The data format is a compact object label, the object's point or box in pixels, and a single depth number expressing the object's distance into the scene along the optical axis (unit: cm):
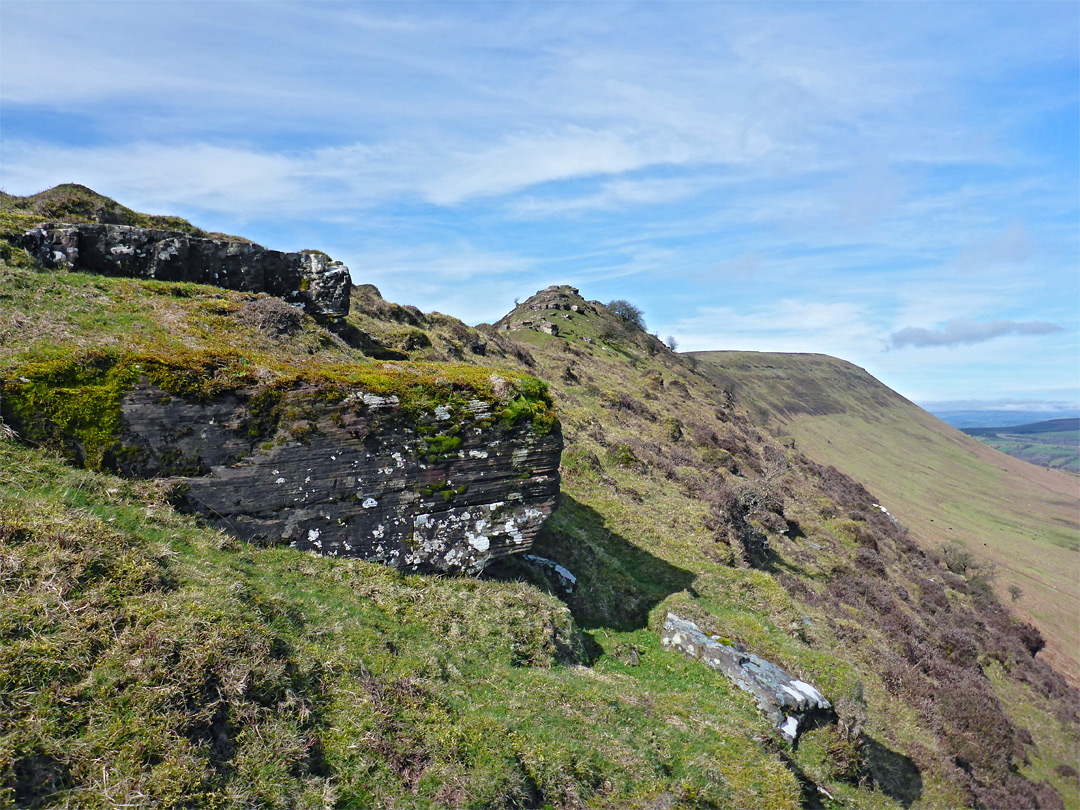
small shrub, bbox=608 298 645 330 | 10144
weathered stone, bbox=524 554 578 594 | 1386
